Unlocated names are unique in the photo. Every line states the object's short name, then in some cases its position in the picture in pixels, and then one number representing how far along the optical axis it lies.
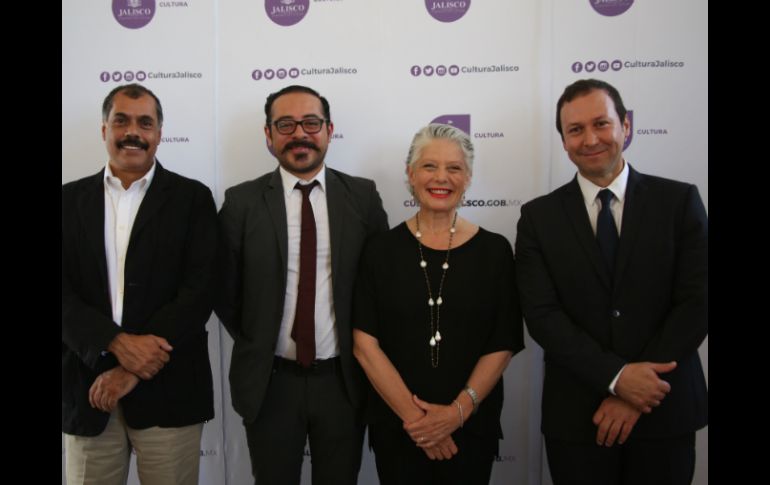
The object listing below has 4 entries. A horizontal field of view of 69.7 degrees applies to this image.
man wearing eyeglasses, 2.25
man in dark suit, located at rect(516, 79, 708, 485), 1.92
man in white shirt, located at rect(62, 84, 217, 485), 2.12
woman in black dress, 2.01
